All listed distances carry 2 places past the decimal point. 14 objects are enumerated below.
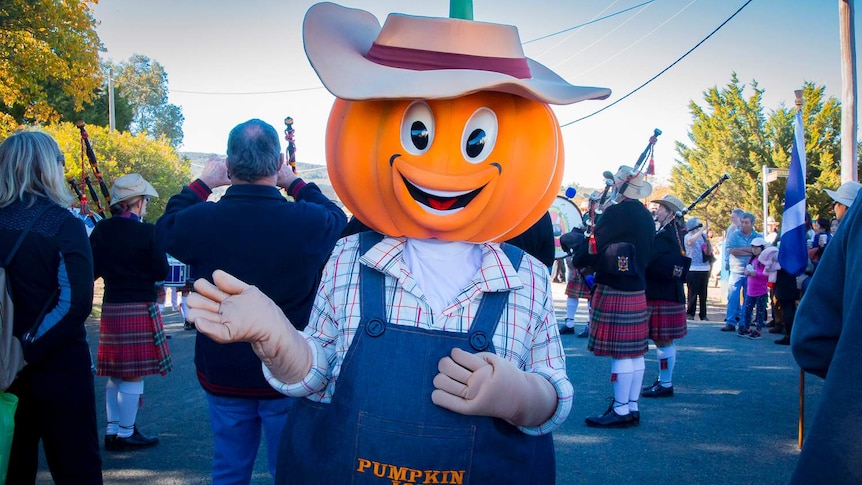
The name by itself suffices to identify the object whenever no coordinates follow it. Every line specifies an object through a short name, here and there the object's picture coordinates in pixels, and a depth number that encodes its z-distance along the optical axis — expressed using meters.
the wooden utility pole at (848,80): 8.71
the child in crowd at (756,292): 9.30
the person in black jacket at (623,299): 5.04
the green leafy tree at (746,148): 24.94
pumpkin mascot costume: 1.63
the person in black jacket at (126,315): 4.35
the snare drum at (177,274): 8.68
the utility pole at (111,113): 21.35
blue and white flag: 5.38
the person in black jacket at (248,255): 2.67
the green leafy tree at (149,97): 49.50
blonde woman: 2.71
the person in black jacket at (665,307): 5.87
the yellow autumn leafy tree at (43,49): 7.92
